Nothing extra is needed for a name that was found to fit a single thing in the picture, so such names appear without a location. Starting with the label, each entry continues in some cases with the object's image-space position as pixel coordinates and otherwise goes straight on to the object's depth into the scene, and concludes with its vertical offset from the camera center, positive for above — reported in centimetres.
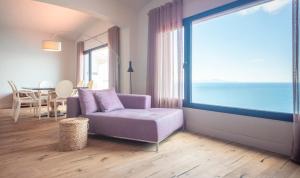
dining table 457 -17
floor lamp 445 +41
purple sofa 253 -48
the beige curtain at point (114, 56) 497 +81
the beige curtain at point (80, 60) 696 +97
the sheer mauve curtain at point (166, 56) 356 +59
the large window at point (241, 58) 263 +45
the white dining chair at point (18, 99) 430 -26
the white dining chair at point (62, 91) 444 -7
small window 643 +74
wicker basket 249 -59
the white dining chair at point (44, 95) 466 -16
